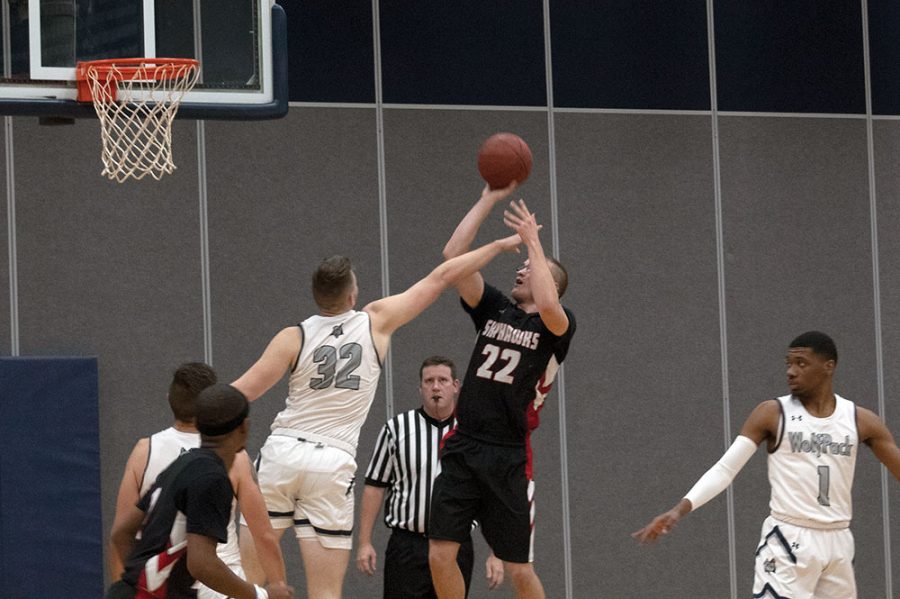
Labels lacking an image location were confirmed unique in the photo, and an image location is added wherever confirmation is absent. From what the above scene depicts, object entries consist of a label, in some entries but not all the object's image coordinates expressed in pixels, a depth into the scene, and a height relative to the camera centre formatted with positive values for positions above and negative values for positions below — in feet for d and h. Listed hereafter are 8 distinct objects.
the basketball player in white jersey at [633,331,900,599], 46.91 -2.29
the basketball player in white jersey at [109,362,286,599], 38.55 -1.62
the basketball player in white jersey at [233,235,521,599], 48.19 -1.08
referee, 55.01 -2.68
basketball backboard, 53.36 +6.07
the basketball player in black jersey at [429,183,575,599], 47.32 -1.66
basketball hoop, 53.72 +5.18
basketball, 49.26 +3.20
